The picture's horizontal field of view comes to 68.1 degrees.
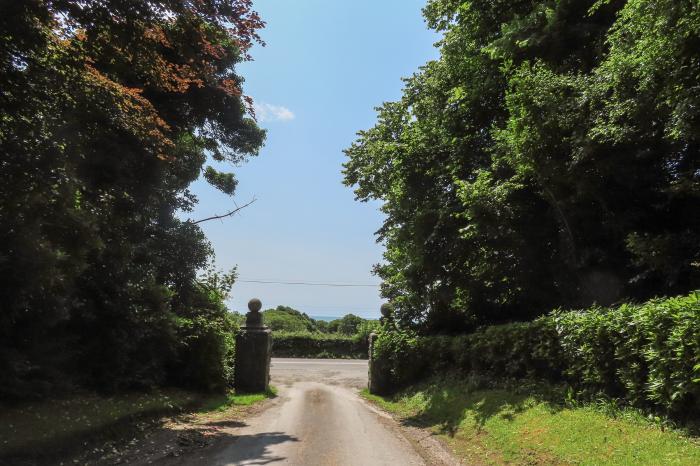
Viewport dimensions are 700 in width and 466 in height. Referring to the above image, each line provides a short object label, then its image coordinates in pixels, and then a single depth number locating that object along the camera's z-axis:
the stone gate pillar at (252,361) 16.67
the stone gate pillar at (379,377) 17.38
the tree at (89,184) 7.24
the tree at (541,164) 8.62
